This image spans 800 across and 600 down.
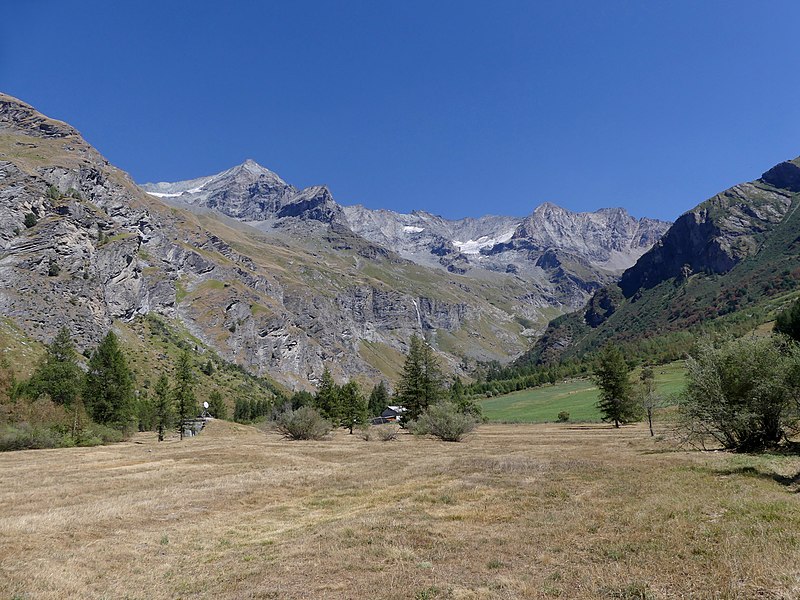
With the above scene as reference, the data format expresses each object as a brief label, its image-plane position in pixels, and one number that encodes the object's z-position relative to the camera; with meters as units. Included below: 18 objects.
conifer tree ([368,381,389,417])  147.88
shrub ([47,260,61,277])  152.38
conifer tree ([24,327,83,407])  64.50
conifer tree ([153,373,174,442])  69.07
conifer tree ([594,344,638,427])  66.50
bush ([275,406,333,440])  56.34
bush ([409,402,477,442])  50.84
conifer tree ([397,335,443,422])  68.69
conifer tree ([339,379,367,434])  85.01
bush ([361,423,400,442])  55.16
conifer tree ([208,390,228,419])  127.71
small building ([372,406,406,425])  126.28
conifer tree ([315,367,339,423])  86.56
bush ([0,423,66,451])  44.78
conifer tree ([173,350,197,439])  68.29
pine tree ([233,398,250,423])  143.75
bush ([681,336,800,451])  25.92
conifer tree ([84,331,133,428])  65.62
